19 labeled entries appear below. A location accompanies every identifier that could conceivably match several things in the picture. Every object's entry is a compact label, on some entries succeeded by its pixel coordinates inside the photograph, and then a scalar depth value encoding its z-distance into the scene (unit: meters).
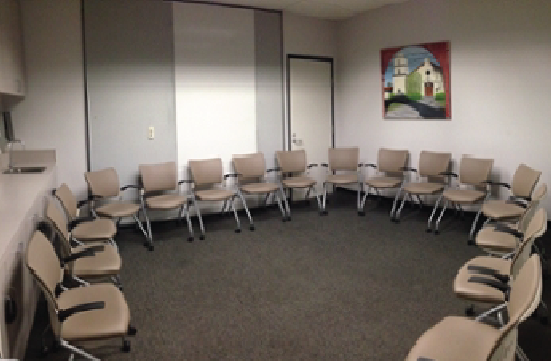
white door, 6.91
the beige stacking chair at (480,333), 1.71
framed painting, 5.84
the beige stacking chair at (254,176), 5.89
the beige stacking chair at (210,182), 5.54
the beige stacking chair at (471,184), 4.97
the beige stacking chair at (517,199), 4.31
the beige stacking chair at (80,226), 3.74
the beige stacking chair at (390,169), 5.98
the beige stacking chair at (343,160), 6.70
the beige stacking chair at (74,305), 2.22
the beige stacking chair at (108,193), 4.79
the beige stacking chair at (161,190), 5.17
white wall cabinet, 3.90
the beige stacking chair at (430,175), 5.54
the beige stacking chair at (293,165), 6.36
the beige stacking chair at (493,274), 2.52
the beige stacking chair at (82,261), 3.02
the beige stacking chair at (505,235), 3.26
